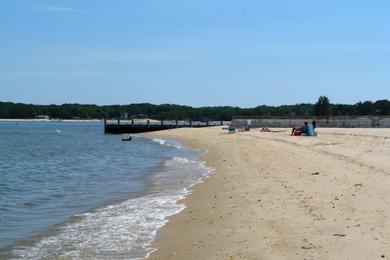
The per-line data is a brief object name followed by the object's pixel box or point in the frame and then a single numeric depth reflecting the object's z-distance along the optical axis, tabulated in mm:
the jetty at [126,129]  88438
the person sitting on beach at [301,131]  45531
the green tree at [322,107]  118812
